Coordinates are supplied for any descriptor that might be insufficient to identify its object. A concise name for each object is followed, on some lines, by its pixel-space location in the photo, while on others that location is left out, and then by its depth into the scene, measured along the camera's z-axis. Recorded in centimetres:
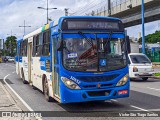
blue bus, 955
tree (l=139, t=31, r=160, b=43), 12044
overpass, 3509
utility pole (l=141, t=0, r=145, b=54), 3080
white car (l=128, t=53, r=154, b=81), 2069
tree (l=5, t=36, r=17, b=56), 11550
